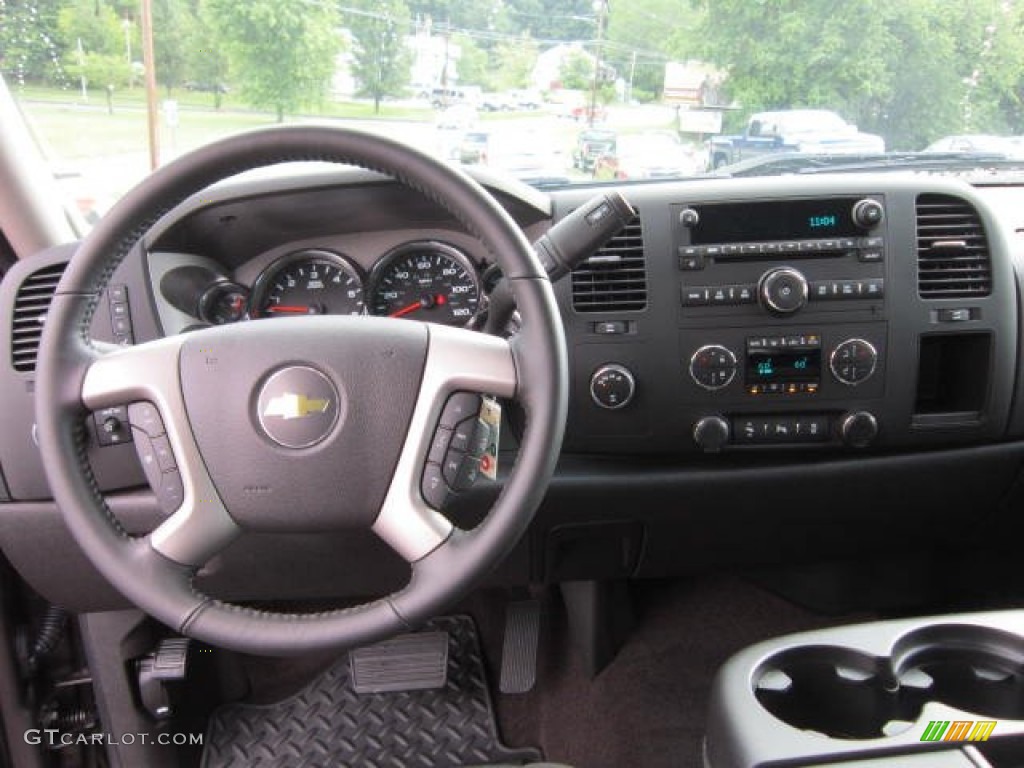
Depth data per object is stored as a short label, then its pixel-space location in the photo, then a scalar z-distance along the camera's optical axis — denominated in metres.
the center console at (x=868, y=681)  1.21
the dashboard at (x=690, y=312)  1.80
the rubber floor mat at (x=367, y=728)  2.27
